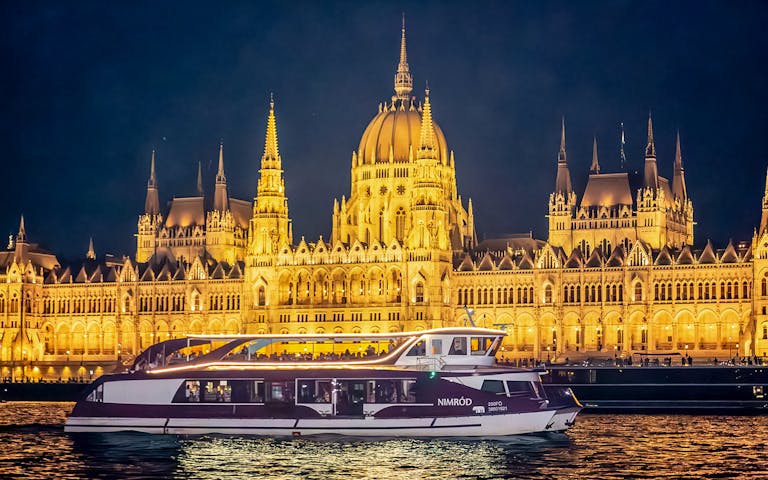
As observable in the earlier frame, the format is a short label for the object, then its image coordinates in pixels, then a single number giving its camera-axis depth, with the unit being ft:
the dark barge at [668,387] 373.61
